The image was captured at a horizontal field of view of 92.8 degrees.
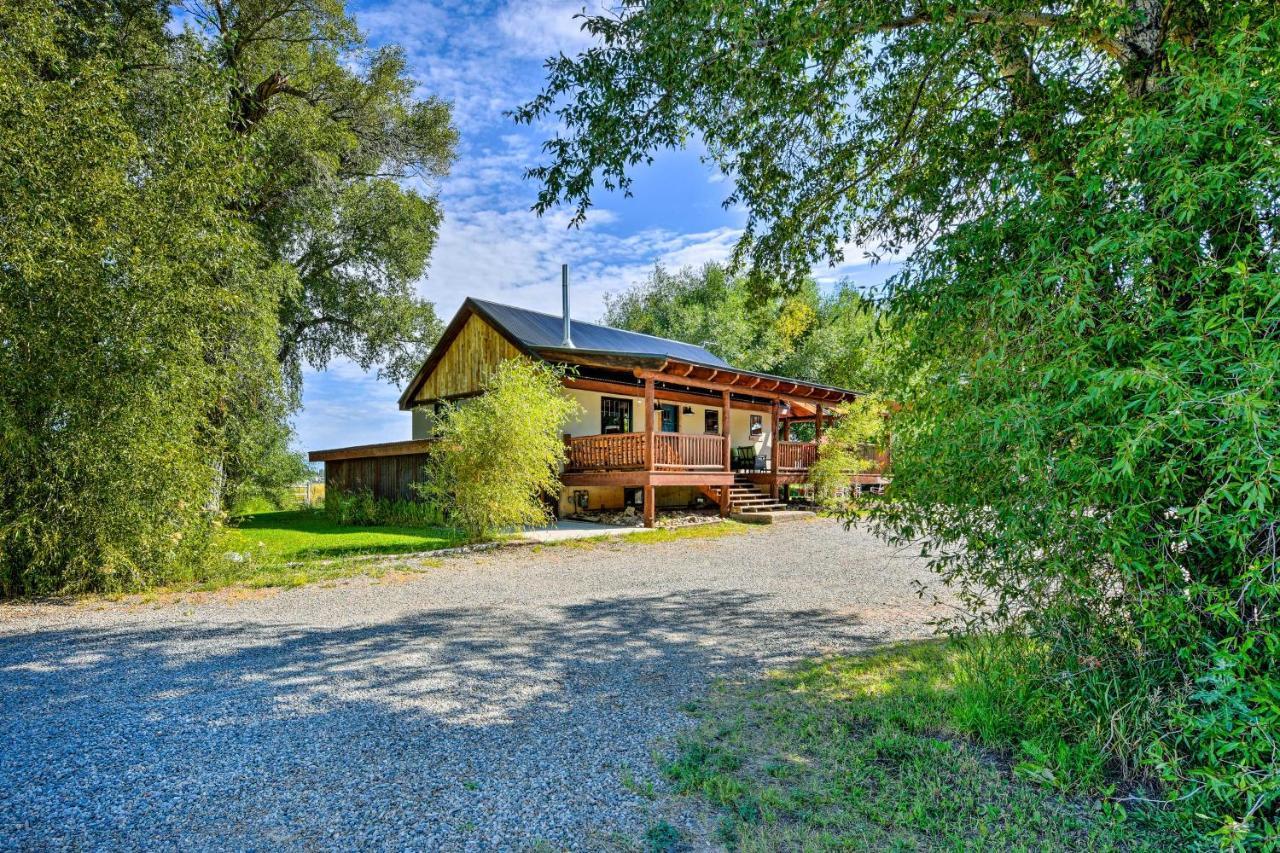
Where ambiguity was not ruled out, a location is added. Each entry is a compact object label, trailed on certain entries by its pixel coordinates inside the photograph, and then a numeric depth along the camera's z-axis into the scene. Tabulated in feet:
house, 44.34
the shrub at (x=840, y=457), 55.06
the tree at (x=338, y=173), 44.06
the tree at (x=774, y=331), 98.48
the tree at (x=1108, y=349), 7.43
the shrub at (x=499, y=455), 34.19
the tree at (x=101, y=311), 20.77
